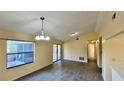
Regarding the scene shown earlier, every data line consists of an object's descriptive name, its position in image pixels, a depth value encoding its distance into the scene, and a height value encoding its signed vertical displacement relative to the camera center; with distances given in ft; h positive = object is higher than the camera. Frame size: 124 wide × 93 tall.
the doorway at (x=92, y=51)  27.94 -1.31
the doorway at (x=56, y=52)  21.02 -1.33
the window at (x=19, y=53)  9.63 -0.71
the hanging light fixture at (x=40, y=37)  8.44 +1.18
